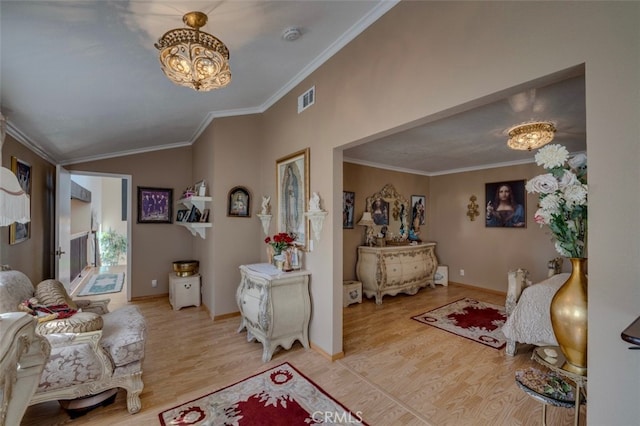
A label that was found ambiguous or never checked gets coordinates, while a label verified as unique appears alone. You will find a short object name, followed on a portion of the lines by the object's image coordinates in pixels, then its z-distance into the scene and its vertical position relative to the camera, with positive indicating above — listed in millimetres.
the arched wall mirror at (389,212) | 5293 +28
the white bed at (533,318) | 2611 -1066
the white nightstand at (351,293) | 4387 -1321
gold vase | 1235 -494
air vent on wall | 2982 +1315
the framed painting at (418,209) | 6016 +96
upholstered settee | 1772 -965
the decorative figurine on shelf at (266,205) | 3773 +122
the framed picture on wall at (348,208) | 4832 +99
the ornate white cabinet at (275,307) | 2715 -986
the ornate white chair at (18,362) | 893 -546
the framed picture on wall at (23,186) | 2684 +304
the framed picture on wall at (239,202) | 3811 +167
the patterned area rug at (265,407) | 1893 -1462
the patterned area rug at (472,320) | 3266 -1523
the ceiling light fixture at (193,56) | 1646 +1018
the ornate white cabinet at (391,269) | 4570 -1005
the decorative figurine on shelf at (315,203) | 2813 +111
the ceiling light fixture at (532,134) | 2777 +844
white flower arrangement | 1274 +71
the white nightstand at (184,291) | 4191 -1232
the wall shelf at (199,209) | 3805 +43
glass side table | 1270 -767
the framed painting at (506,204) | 4906 +170
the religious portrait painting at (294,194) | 3082 +245
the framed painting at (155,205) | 4719 +162
